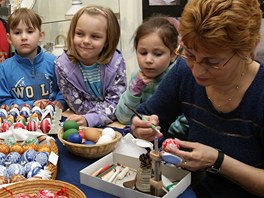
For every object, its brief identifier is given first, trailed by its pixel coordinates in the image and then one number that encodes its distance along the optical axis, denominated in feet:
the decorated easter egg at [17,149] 4.19
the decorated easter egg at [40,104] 5.71
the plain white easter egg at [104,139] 4.40
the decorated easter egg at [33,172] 3.77
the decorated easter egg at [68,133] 4.58
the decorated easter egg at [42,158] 3.95
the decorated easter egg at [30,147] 4.21
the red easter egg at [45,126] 5.05
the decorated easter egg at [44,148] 4.18
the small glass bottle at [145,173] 3.56
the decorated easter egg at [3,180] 3.64
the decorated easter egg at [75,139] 4.47
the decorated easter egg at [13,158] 4.00
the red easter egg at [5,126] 4.85
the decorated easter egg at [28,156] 4.00
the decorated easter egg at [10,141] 4.38
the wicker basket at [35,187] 3.42
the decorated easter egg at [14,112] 5.39
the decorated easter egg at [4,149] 4.19
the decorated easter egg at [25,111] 5.40
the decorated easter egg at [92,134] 4.58
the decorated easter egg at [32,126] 4.95
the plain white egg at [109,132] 4.60
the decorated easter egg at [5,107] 5.71
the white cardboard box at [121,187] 3.61
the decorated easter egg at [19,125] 4.83
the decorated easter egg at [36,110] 5.41
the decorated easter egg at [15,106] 5.65
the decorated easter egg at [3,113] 5.36
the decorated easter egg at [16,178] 3.66
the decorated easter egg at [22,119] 5.10
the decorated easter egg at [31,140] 4.42
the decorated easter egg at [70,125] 4.78
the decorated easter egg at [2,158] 4.00
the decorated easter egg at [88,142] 4.50
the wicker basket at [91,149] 4.32
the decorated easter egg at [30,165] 3.82
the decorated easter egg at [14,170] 3.76
